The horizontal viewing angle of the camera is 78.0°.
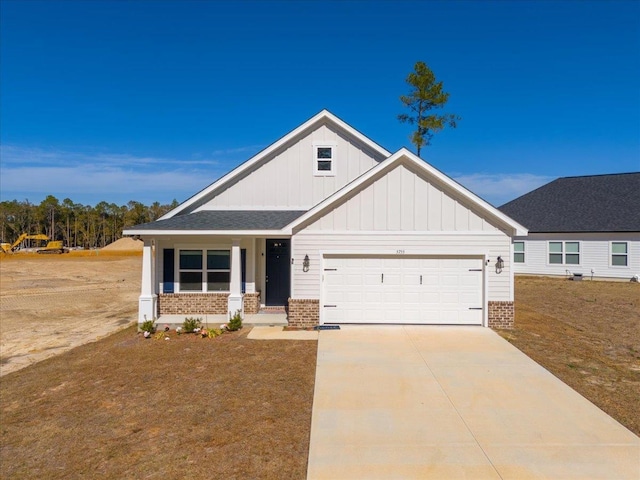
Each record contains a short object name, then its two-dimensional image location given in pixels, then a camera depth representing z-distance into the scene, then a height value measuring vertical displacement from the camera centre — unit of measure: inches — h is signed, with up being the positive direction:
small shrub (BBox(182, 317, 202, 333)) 456.8 -83.2
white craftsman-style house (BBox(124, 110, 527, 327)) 468.8 +4.4
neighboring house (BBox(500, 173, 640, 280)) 942.4 +66.2
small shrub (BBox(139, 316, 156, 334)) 461.4 -85.8
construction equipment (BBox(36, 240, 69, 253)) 2391.7 +28.2
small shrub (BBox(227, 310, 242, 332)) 465.1 -82.4
